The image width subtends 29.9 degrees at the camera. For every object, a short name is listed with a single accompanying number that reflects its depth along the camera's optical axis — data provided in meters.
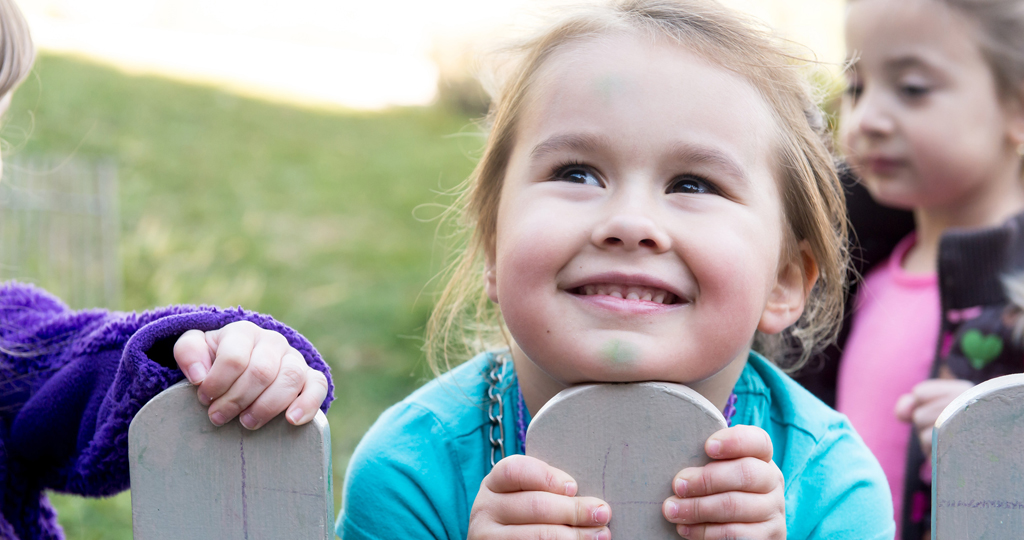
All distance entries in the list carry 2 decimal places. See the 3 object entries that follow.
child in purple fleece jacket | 0.78
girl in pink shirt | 1.06
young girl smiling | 0.79
